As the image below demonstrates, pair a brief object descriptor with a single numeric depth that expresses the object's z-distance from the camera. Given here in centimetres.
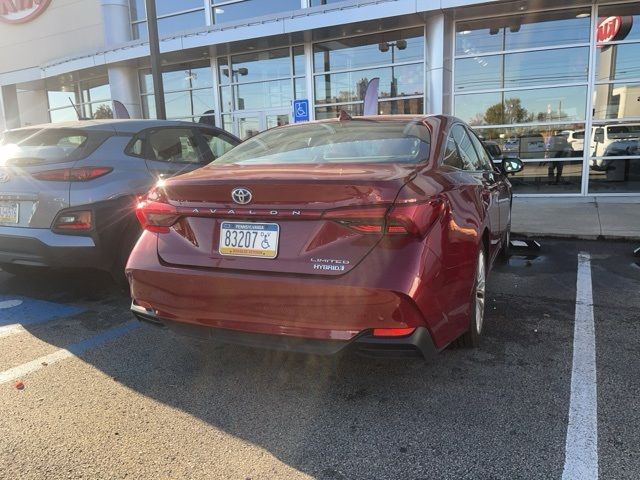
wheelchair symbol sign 1155
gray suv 426
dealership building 1074
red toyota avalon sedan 246
